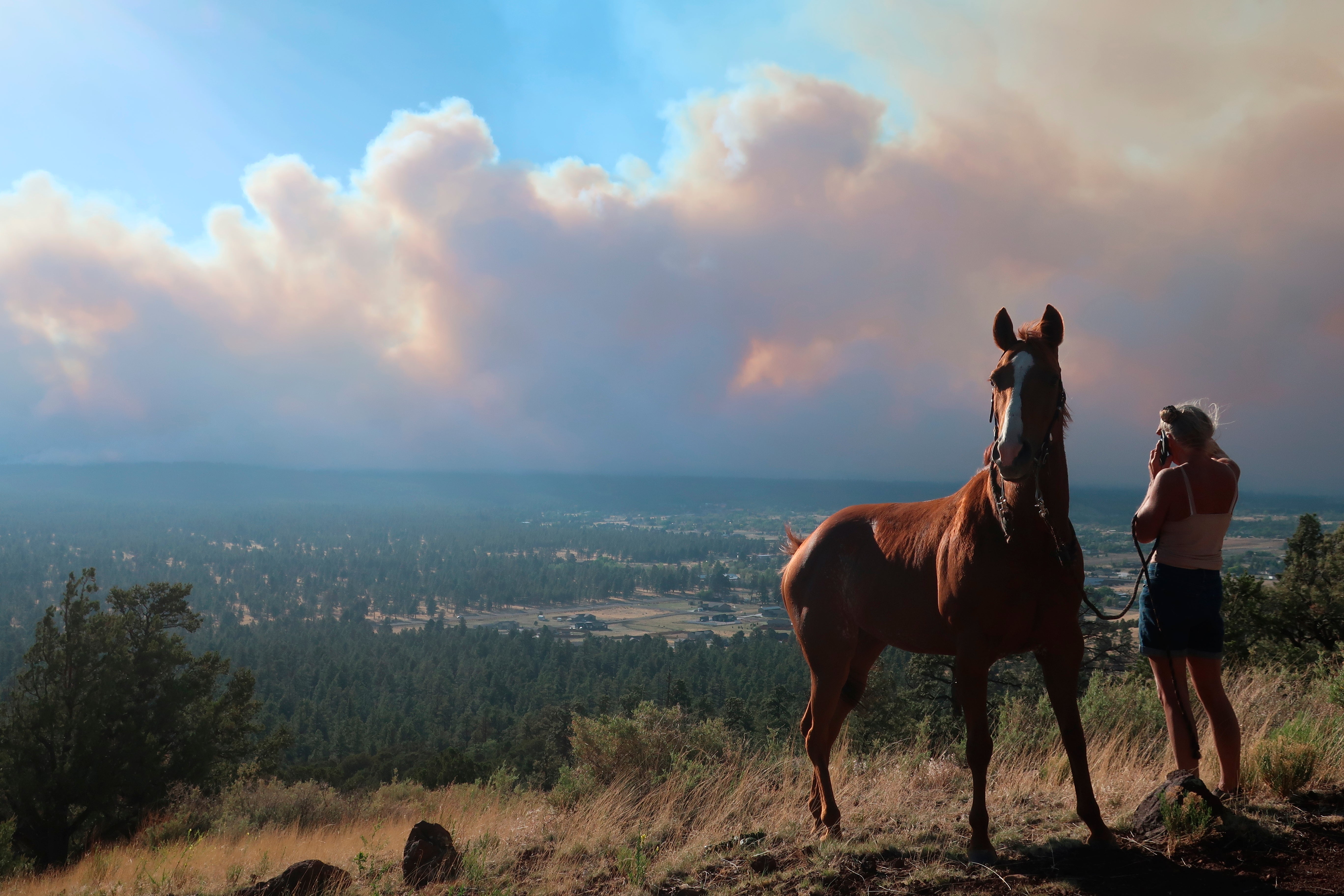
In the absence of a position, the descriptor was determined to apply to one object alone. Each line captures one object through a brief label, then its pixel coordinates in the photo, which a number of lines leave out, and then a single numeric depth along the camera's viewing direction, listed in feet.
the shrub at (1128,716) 20.43
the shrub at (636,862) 13.65
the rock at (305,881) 15.06
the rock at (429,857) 15.37
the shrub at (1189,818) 12.00
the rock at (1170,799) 12.34
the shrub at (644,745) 31.90
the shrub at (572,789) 23.56
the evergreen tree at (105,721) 71.36
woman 13.20
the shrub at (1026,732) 21.20
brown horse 11.26
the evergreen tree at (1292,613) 55.31
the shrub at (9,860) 44.57
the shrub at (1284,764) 13.93
